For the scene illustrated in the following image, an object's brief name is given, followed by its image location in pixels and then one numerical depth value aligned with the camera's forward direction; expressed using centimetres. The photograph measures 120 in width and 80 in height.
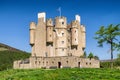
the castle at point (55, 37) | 4155
